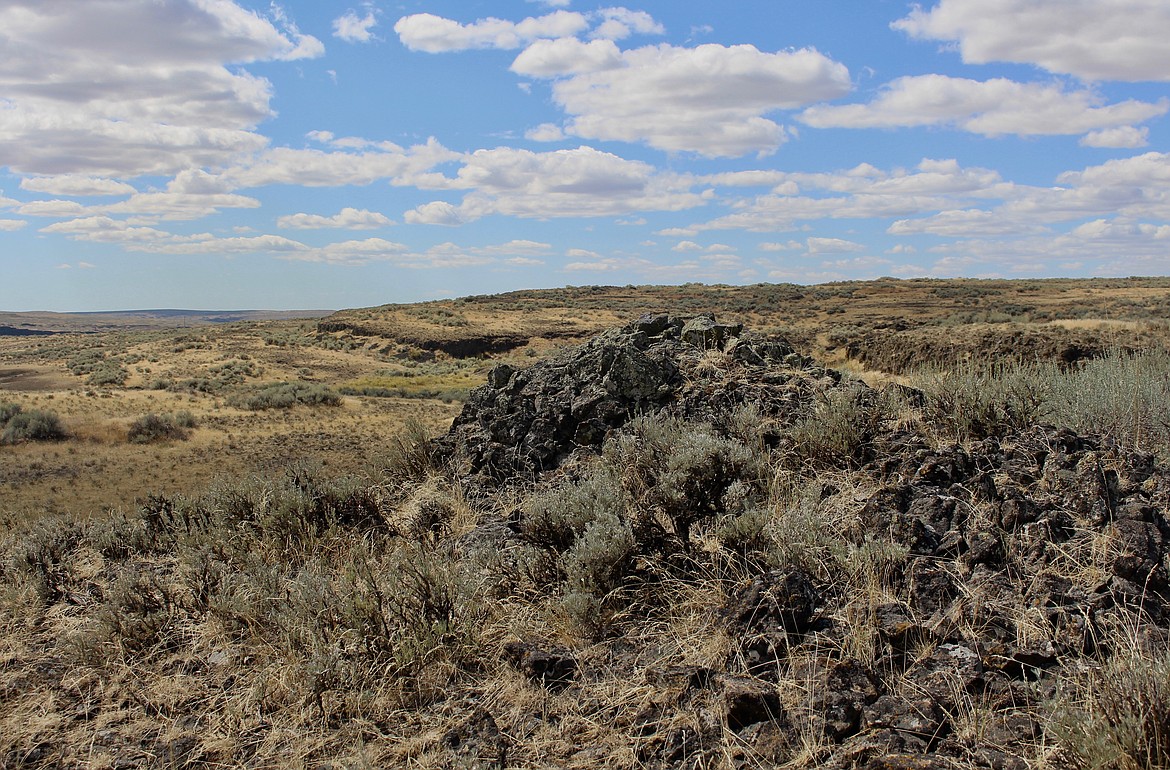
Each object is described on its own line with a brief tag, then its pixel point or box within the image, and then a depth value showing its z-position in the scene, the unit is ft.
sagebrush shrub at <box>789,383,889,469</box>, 15.96
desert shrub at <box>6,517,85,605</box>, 16.72
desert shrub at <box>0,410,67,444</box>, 70.79
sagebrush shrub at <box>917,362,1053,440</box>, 16.75
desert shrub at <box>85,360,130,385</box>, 112.15
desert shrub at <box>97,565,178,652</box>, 13.76
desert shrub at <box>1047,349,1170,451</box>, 19.56
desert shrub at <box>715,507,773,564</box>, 13.17
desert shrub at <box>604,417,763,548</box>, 14.56
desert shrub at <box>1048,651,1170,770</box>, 7.29
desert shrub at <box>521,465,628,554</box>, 14.44
